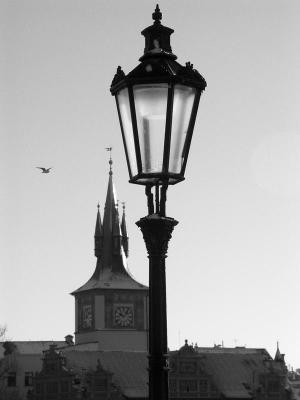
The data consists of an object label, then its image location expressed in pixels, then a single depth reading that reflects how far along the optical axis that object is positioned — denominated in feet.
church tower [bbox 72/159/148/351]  411.13
